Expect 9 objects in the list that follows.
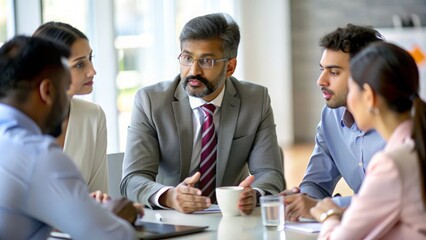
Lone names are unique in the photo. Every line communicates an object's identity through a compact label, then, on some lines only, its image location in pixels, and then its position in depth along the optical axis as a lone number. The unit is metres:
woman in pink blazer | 1.86
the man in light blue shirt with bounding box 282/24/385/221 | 2.95
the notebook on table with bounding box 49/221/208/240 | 2.31
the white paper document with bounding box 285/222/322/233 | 2.39
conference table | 2.34
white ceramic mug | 2.63
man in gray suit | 3.15
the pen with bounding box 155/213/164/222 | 2.59
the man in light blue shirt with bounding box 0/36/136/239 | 1.84
